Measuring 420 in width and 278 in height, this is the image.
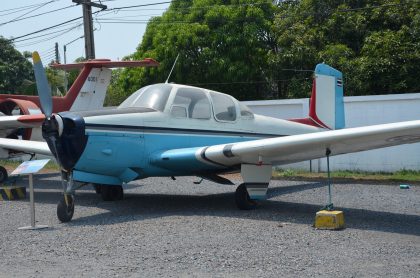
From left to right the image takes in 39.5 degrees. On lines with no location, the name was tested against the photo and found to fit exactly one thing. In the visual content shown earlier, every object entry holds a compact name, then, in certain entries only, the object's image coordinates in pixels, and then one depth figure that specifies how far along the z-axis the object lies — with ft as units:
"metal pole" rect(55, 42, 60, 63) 208.67
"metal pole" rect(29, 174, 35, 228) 27.94
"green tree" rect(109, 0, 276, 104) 87.15
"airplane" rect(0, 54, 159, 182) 53.31
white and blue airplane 28.81
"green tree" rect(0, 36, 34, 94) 152.66
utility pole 69.46
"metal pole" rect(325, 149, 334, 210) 27.35
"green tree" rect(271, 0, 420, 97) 71.36
